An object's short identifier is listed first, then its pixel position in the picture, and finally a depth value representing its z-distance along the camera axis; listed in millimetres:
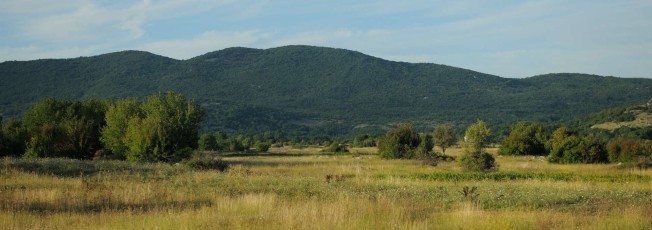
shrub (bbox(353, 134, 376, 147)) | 90312
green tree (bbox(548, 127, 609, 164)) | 42875
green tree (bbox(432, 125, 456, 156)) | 60031
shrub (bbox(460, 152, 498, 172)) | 33531
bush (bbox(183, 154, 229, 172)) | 31900
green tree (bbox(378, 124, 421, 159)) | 50344
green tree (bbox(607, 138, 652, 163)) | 42219
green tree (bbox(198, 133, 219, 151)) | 69981
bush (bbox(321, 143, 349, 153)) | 66556
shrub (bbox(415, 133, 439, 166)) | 40850
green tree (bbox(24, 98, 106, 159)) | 40438
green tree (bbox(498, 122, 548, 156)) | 54344
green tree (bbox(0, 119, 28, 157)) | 42844
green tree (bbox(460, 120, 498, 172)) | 33750
